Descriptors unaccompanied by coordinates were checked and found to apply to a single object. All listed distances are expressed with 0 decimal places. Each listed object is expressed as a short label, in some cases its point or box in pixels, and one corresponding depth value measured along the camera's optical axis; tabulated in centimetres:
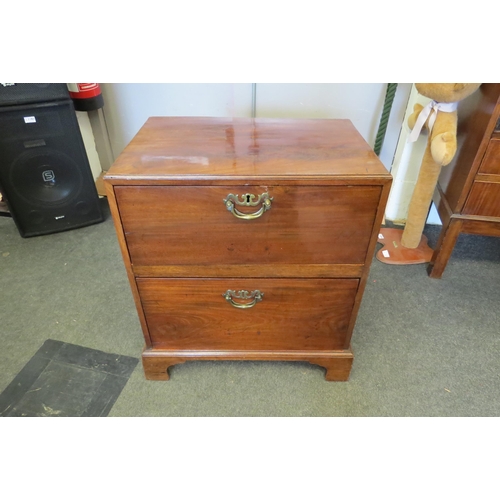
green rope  145
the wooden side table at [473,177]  110
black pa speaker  142
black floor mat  97
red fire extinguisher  152
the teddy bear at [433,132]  117
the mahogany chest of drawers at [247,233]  72
